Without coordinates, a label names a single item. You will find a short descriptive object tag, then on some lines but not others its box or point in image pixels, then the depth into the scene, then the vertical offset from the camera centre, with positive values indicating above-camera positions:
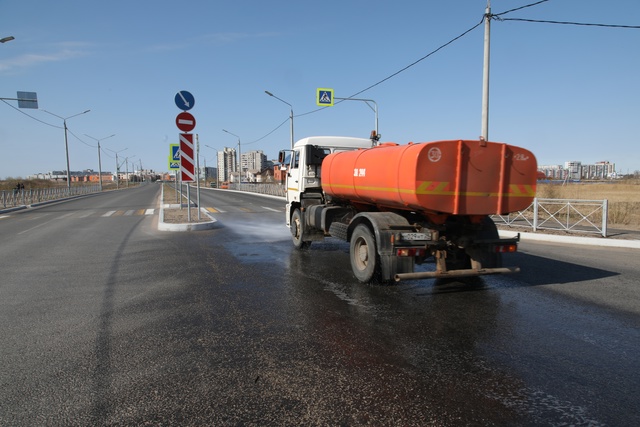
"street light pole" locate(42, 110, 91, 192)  40.00 +4.01
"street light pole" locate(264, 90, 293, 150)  33.50 +5.95
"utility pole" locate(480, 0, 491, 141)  12.28 +3.49
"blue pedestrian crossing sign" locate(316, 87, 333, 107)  24.05 +5.12
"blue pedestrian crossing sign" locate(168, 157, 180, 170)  21.03 +0.88
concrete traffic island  13.48 -1.53
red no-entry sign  13.90 +2.10
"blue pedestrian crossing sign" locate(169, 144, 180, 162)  20.70 +1.56
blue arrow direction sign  13.74 +2.83
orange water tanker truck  5.45 -0.36
